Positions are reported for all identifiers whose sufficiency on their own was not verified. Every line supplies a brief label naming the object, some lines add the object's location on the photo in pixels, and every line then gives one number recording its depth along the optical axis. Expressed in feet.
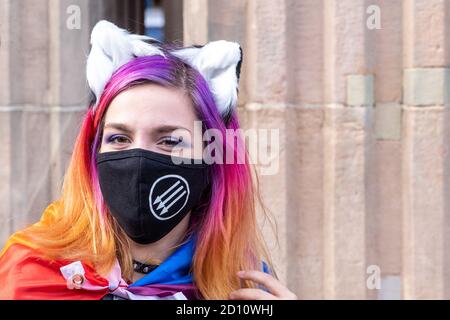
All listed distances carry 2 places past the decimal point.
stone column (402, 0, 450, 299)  8.21
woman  5.64
